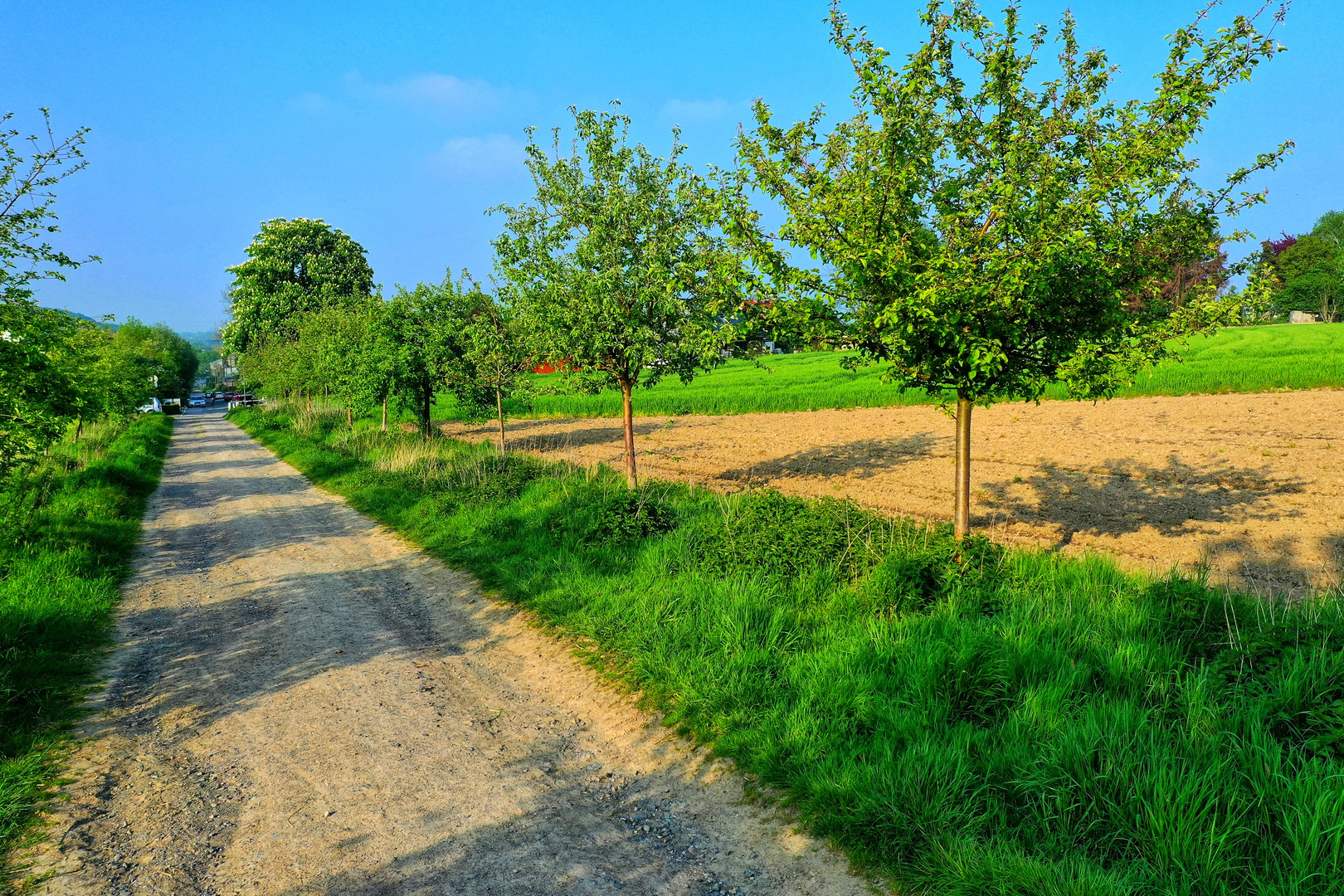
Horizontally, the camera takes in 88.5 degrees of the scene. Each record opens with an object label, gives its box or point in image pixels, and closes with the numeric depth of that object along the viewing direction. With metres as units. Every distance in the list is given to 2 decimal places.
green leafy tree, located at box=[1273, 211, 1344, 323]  80.38
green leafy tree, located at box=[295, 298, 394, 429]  23.84
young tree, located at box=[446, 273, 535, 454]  16.97
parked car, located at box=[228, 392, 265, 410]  82.70
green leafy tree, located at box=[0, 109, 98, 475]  8.83
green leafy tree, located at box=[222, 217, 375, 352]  54.59
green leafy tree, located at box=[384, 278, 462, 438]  22.22
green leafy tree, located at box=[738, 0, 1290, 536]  6.57
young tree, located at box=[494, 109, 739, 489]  12.56
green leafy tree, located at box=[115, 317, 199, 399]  77.12
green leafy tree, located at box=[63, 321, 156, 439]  11.51
